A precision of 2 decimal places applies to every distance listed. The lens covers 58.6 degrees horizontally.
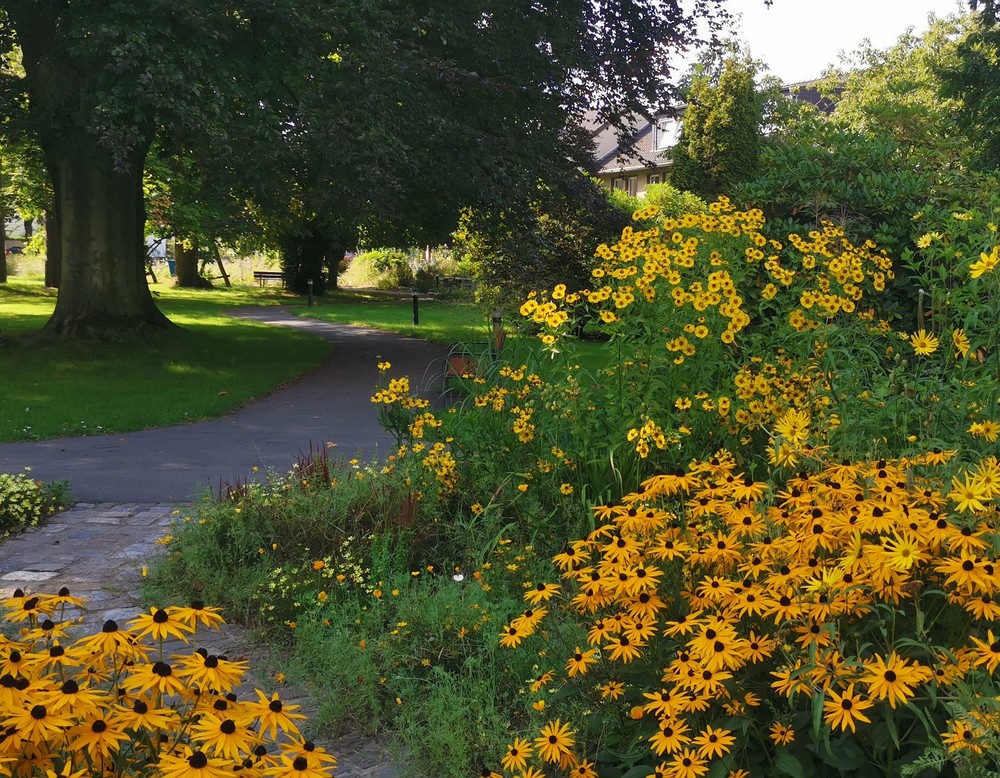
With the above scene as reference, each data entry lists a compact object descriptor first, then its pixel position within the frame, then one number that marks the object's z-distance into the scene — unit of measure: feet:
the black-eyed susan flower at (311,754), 5.82
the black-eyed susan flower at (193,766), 5.35
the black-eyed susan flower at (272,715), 5.95
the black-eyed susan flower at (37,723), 5.47
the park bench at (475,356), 18.04
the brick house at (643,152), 147.84
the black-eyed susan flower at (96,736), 5.71
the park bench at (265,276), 127.34
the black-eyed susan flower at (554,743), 7.75
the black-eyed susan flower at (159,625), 6.42
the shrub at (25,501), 19.38
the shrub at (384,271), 134.21
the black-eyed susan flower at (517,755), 8.02
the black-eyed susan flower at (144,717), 5.83
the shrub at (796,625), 7.08
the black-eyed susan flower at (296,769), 5.63
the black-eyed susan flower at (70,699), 5.67
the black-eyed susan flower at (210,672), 6.14
